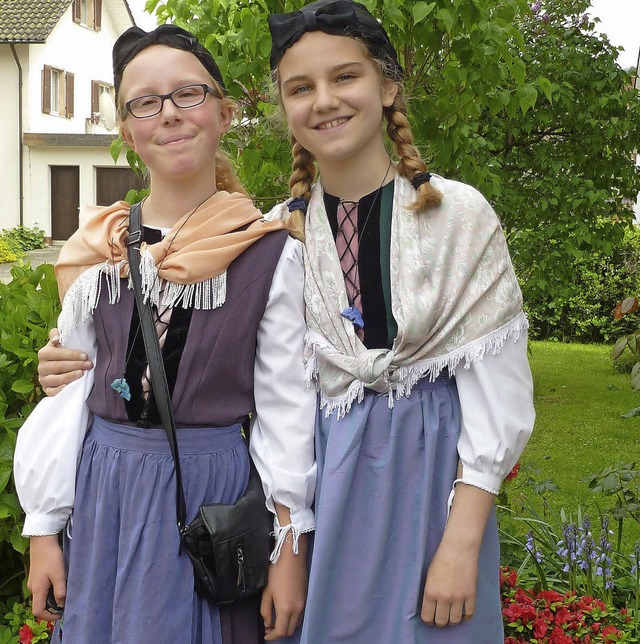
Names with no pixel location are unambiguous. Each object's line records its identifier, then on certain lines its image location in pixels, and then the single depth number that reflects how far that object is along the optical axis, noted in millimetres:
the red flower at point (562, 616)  2805
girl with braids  1855
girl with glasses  1885
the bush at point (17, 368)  2744
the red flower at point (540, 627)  2748
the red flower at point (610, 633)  2777
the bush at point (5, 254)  19906
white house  23031
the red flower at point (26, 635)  2783
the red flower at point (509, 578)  2990
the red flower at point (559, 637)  2717
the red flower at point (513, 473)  2933
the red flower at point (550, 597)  2902
